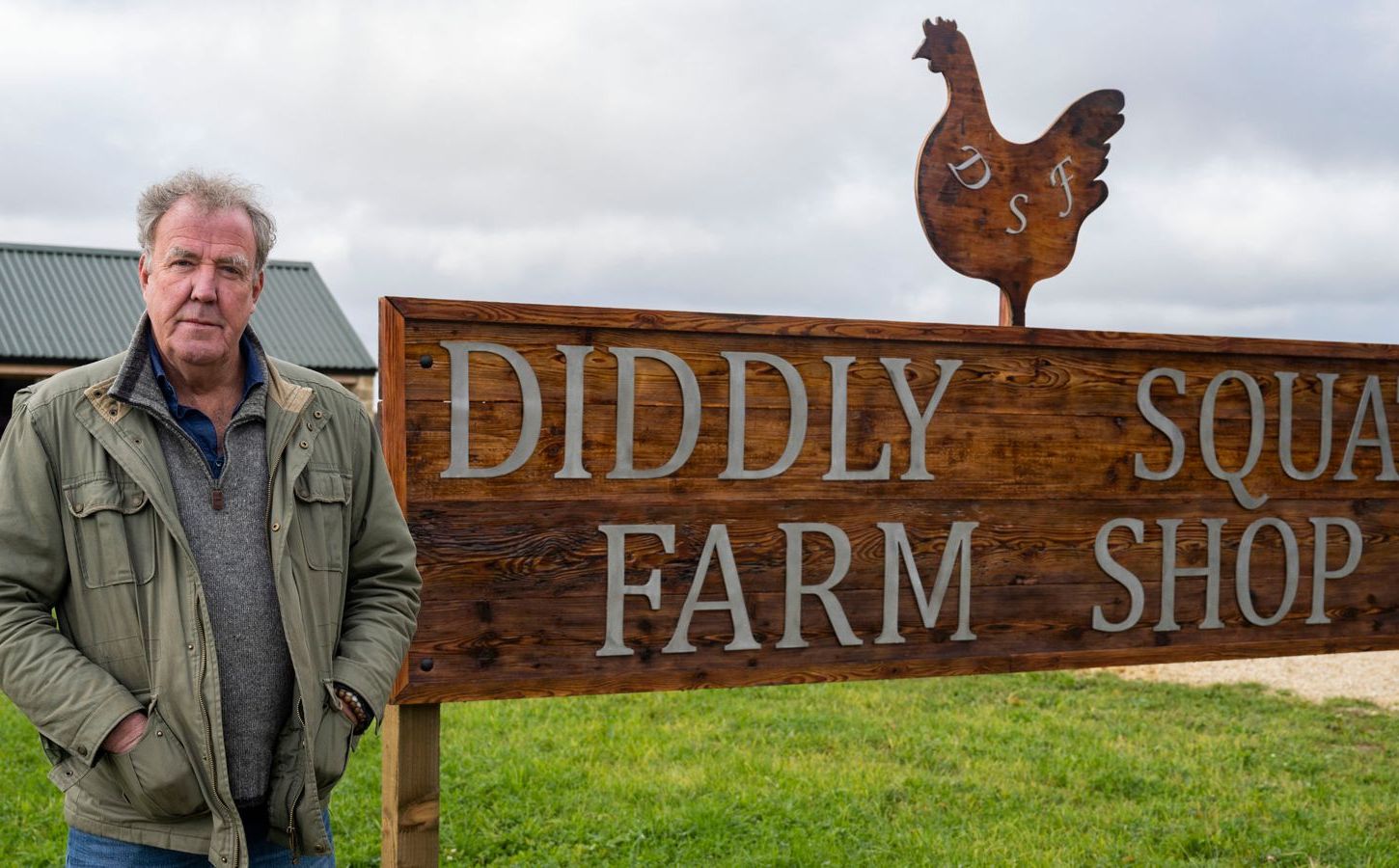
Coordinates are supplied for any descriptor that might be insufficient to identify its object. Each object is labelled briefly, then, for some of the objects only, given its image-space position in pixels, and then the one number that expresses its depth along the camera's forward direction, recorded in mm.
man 2240
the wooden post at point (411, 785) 3775
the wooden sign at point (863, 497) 3789
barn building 16484
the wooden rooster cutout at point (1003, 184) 4480
